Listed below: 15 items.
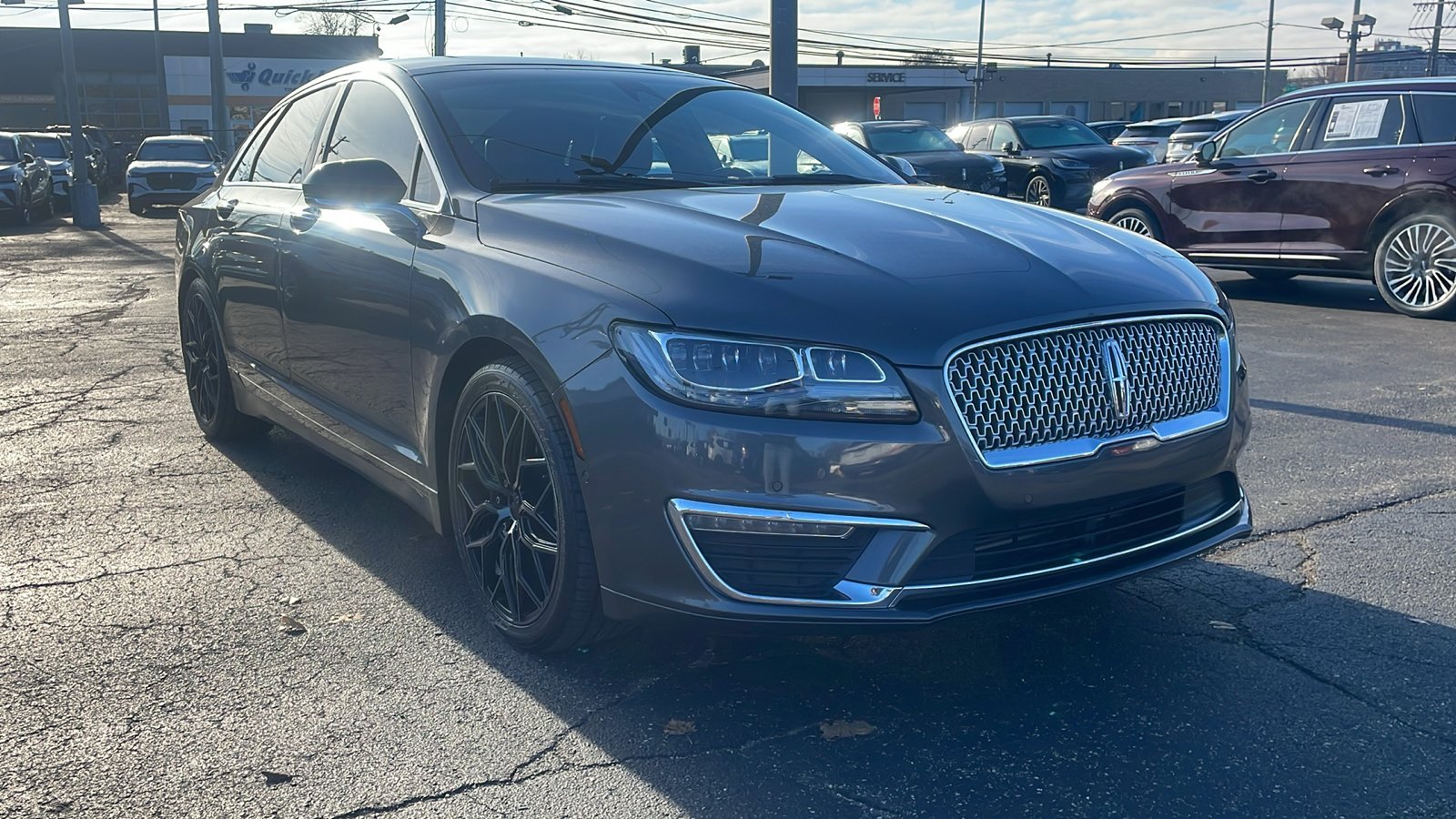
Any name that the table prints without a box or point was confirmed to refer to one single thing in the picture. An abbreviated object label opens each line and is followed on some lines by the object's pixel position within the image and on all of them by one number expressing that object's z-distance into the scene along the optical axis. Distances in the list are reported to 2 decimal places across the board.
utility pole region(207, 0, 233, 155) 30.37
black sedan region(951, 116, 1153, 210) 18.78
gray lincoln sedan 2.71
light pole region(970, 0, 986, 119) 56.53
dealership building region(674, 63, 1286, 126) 60.38
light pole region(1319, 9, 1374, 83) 51.56
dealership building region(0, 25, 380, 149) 57.56
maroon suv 8.91
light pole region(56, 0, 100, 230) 22.24
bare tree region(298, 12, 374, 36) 79.41
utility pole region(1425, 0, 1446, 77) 58.31
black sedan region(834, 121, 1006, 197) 18.08
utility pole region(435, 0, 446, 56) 31.14
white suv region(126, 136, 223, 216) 25.27
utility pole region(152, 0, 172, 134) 46.19
